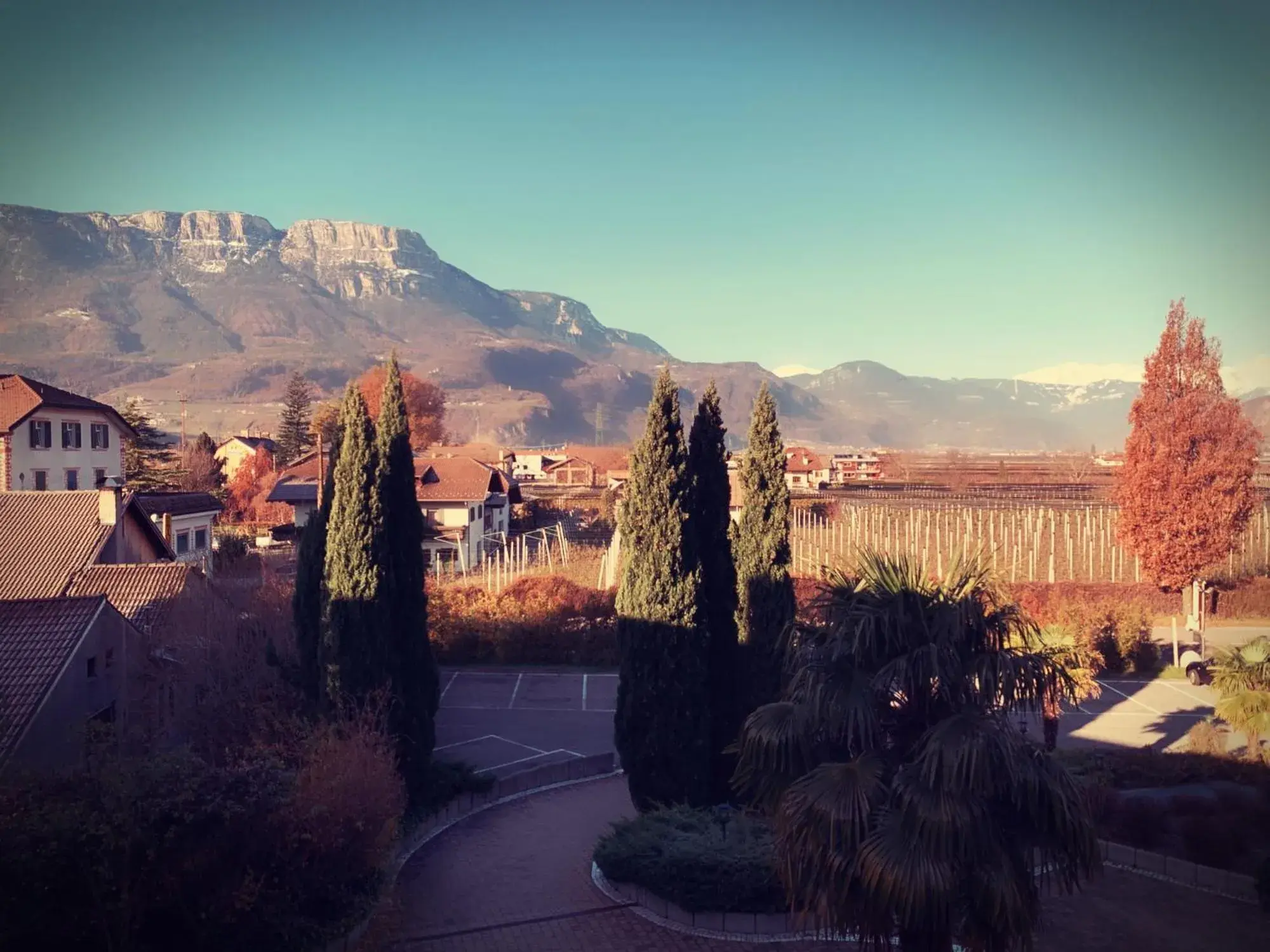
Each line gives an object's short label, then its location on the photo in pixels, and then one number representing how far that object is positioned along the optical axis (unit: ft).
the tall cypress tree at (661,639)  44.27
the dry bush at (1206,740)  51.80
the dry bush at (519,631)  86.07
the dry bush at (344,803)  31.89
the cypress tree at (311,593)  52.54
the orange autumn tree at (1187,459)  88.38
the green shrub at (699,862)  35.65
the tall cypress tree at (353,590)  45.57
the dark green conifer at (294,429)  229.45
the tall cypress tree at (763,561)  45.80
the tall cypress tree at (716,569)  46.19
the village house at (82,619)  39.70
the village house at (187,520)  104.99
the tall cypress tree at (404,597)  46.98
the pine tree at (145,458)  158.20
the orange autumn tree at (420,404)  213.46
